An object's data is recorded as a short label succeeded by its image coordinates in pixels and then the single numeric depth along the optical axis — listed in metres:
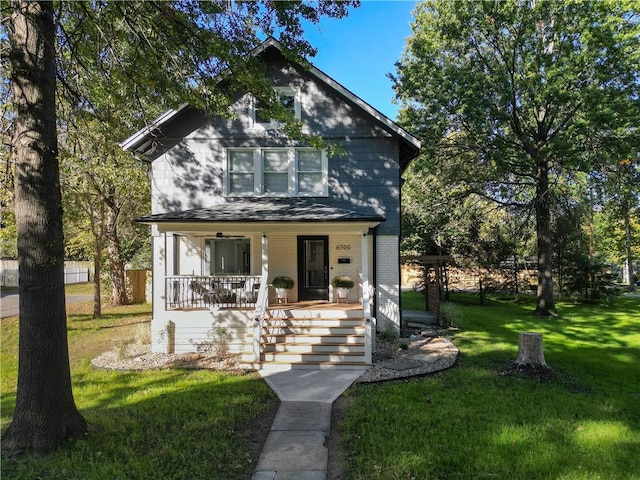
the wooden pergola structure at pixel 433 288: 13.37
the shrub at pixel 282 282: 11.59
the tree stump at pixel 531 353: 7.84
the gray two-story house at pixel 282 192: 10.88
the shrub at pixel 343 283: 11.70
